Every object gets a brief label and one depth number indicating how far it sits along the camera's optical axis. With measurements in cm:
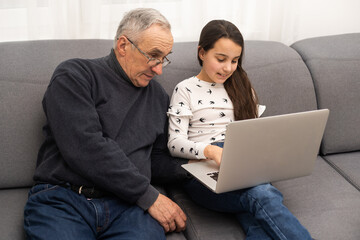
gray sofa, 153
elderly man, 135
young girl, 145
